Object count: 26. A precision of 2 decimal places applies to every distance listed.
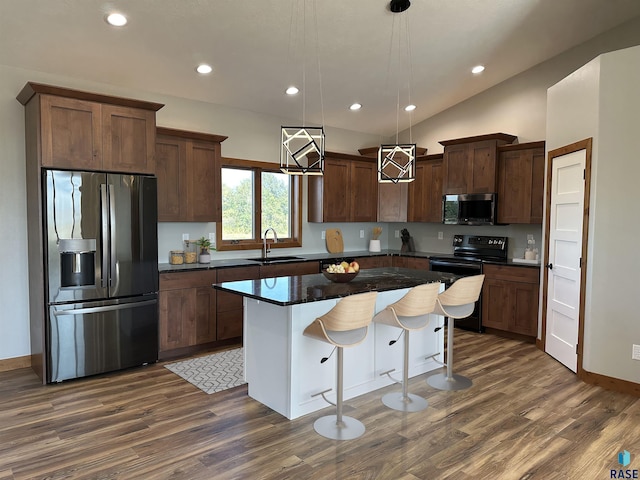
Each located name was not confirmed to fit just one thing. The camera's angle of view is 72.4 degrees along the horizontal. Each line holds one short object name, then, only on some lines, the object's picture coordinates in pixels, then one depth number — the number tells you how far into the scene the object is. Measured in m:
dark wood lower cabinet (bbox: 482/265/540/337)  5.17
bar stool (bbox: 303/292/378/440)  2.90
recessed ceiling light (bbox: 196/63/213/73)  4.44
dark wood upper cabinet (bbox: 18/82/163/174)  3.69
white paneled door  4.16
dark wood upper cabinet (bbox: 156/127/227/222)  4.70
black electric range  5.67
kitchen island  3.16
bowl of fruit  3.62
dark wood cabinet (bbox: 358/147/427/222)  6.79
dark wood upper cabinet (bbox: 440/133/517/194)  5.66
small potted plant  5.06
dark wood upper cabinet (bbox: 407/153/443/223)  6.39
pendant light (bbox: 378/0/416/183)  3.63
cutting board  6.66
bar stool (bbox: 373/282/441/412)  3.37
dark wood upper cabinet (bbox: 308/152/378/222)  6.29
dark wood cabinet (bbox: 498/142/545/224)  5.37
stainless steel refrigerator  3.74
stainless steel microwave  5.71
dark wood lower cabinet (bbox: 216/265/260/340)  4.84
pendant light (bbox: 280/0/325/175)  3.16
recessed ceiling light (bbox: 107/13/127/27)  3.51
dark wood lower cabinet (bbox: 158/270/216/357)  4.46
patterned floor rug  3.82
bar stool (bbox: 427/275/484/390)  3.74
